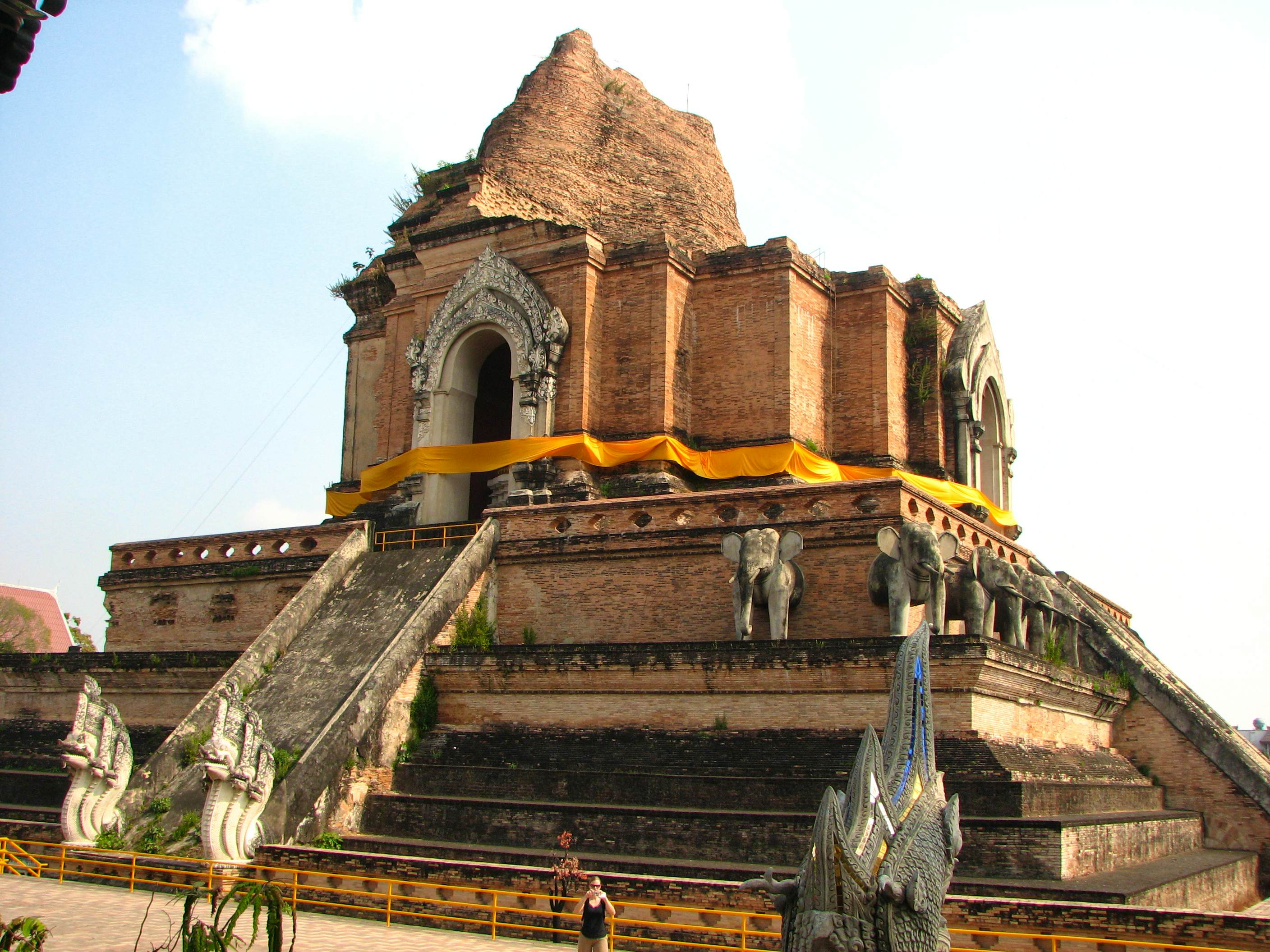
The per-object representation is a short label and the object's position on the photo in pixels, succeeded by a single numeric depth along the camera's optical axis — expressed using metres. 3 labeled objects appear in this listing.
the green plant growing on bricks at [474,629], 16.91
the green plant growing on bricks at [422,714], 15.29
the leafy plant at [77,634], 44.88
